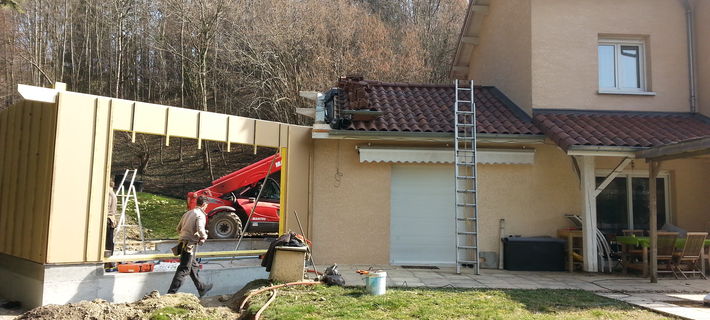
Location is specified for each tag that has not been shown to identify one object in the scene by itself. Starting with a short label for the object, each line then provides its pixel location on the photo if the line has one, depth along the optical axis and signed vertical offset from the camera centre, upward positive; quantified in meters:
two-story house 10.91 +1.34
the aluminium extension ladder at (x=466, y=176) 10.52 +0.59
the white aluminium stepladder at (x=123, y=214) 10.24 -0.39
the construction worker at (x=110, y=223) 9.41 -0.52
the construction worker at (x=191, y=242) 7.84 -0.72
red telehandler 13.60 -0.14
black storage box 10.69 -1.09
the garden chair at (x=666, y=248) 9.80 -0.82
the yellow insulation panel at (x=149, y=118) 8.27 +1.31
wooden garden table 9.83 -0.77
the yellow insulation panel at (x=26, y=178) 7.50 +0.26
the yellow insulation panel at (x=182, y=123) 8.66 +1.31
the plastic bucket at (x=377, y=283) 7.56 -1.26
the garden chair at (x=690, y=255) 9.63 -0.94
